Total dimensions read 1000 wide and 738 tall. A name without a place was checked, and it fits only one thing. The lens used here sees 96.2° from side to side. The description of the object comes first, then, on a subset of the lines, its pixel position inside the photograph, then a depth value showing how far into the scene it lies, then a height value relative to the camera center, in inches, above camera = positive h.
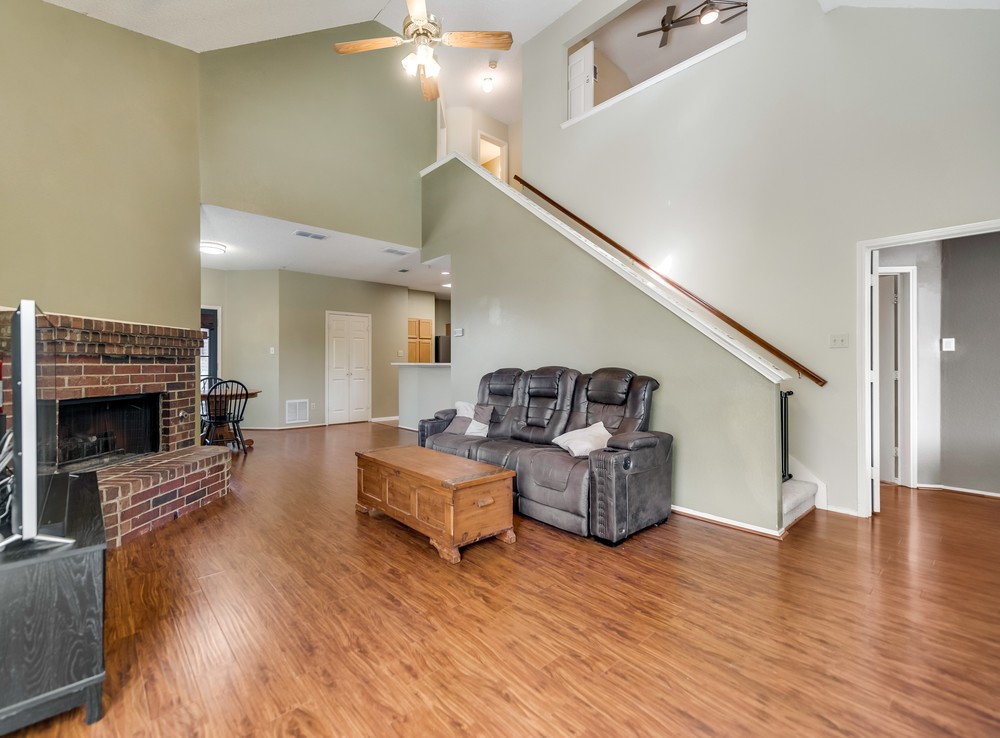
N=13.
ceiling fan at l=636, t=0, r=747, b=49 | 182.1 +149.3
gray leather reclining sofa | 111.0 -23.4
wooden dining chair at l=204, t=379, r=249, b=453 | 217.8 -21.1
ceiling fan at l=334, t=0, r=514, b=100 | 130.4 +101.5
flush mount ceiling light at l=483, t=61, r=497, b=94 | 277.9 +178.9
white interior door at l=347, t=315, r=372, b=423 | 332.2 +1.5
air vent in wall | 302.2 -27.2
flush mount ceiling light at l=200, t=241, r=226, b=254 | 236.4 +67.0
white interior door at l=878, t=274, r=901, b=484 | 163.8 +0.2
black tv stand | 50.9 -30.2
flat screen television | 52.7 -6.4
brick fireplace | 113.0 -8.2
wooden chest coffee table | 100.2 -30.3
